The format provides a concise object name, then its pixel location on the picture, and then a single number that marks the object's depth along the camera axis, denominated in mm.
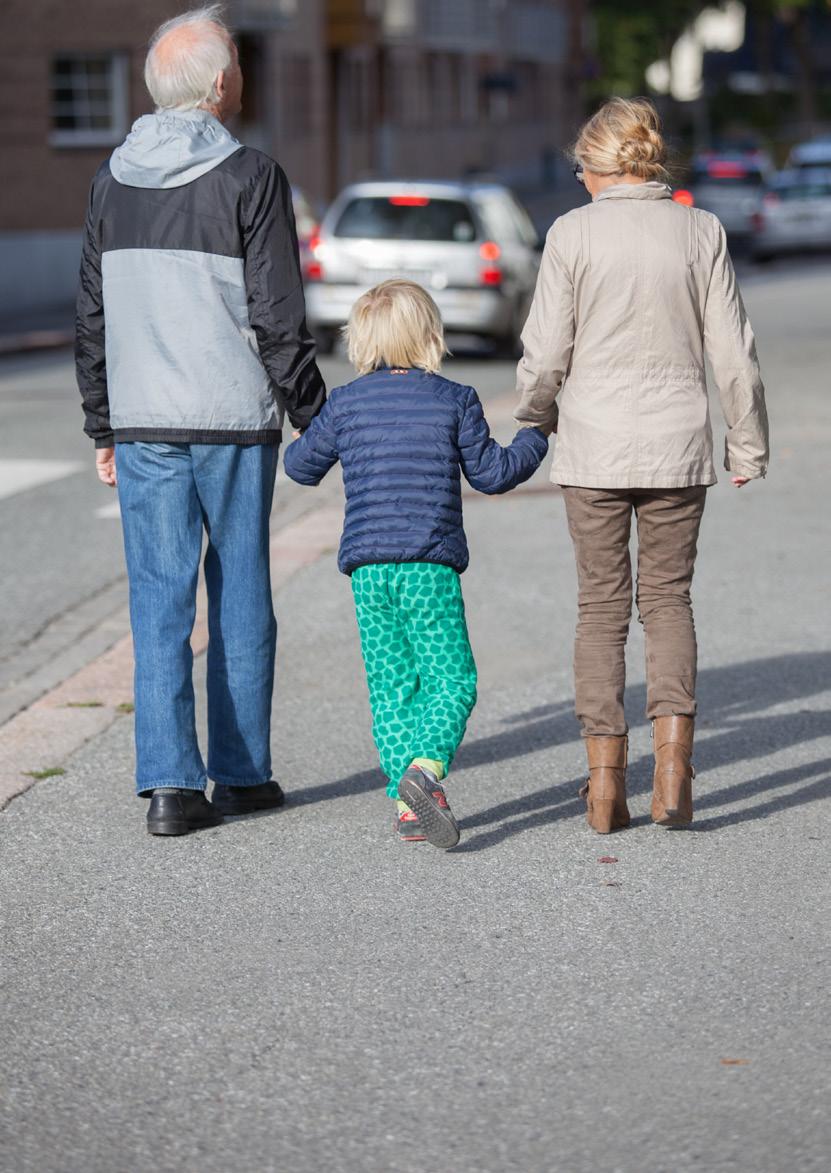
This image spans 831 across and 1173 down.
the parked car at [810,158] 42781
